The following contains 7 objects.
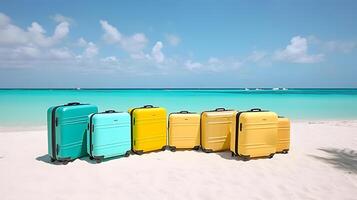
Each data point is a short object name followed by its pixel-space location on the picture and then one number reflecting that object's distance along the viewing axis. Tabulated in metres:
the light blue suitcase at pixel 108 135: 5.20
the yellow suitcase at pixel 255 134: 5.39
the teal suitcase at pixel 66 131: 5.06
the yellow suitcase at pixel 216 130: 6.01
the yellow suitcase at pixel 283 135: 6.06
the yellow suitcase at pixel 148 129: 5.80
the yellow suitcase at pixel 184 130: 6.18
